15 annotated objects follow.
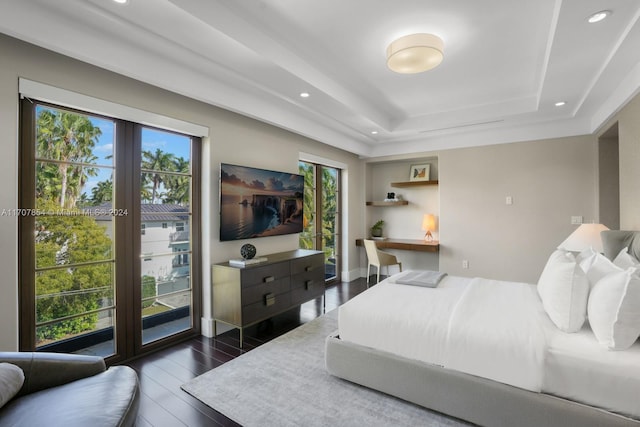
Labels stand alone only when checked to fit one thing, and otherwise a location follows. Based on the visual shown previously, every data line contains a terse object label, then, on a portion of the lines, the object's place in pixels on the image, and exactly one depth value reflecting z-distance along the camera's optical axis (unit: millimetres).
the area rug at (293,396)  1893
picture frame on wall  5574
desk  5106
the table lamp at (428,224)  5367
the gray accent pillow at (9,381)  1257
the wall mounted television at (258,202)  3303
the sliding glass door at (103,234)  2174
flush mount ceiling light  2400
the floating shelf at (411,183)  5359
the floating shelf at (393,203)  5662
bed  1563
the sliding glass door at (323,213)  4973
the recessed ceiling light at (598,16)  1879
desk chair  5090
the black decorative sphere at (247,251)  3213
